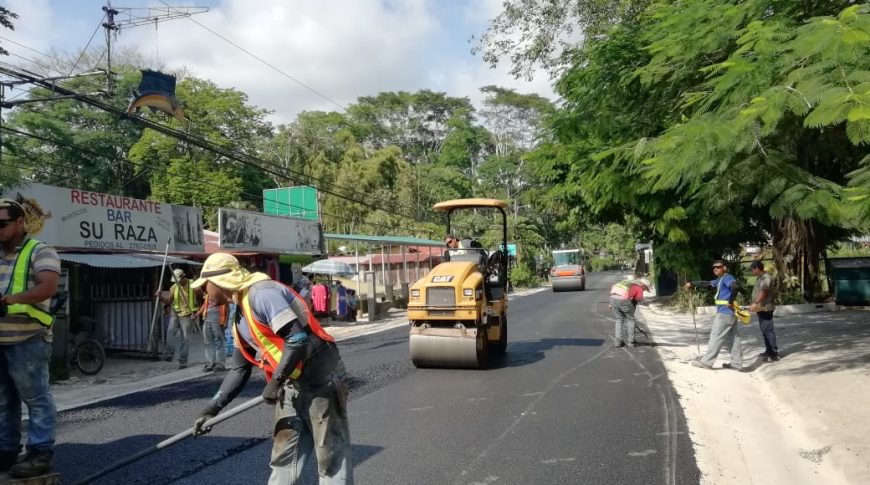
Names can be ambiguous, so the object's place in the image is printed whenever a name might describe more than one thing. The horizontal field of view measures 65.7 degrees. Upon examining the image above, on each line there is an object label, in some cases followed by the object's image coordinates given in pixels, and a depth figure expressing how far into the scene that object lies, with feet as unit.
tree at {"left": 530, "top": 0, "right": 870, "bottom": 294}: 16.51
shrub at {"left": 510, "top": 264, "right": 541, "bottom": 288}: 150.20
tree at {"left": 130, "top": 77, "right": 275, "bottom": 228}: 118.21
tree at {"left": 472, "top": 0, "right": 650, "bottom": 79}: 52.65
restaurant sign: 41.50
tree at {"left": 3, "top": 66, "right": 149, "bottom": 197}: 113.60
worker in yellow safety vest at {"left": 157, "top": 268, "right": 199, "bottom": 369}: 40.06
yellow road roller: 33.14
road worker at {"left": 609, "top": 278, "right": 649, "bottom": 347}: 40.63
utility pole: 49.55
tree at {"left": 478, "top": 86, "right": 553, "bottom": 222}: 177.37
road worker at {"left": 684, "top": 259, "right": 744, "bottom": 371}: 32.55
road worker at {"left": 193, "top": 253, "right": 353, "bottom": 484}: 12.43
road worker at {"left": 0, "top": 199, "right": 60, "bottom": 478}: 13.48
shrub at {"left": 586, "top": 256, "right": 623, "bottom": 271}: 263.59
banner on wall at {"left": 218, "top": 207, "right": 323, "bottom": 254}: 62.49
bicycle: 39.96
